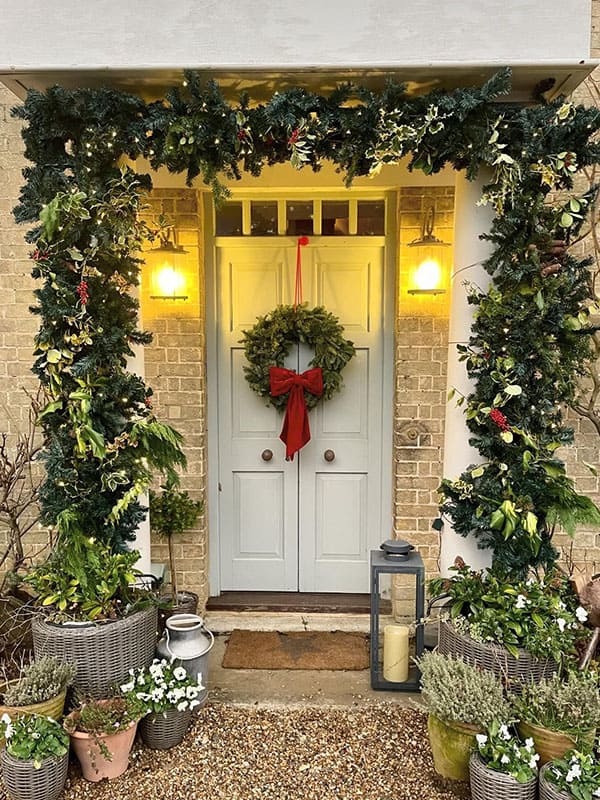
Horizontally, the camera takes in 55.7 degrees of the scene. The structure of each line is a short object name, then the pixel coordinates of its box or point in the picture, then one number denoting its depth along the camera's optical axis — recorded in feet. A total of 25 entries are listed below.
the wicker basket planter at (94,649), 8.01
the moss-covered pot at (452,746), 7.36
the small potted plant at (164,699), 7.90
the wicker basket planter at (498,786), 6.70
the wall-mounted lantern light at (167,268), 11.78
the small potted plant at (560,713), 7.01
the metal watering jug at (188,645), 8.67
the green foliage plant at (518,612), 7.87
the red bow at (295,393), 12.16
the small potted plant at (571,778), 6.32
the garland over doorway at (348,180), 7.83
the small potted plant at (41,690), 7.57
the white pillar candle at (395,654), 9.74
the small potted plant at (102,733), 7.50
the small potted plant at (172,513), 11.89
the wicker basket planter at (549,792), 6.38
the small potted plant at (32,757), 7.00
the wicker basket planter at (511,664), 7.86
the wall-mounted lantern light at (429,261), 11.56
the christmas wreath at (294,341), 12.05
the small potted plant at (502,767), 6.72
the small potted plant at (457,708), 7.25
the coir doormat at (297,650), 10.73
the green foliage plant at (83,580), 8.24
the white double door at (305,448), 12.52
